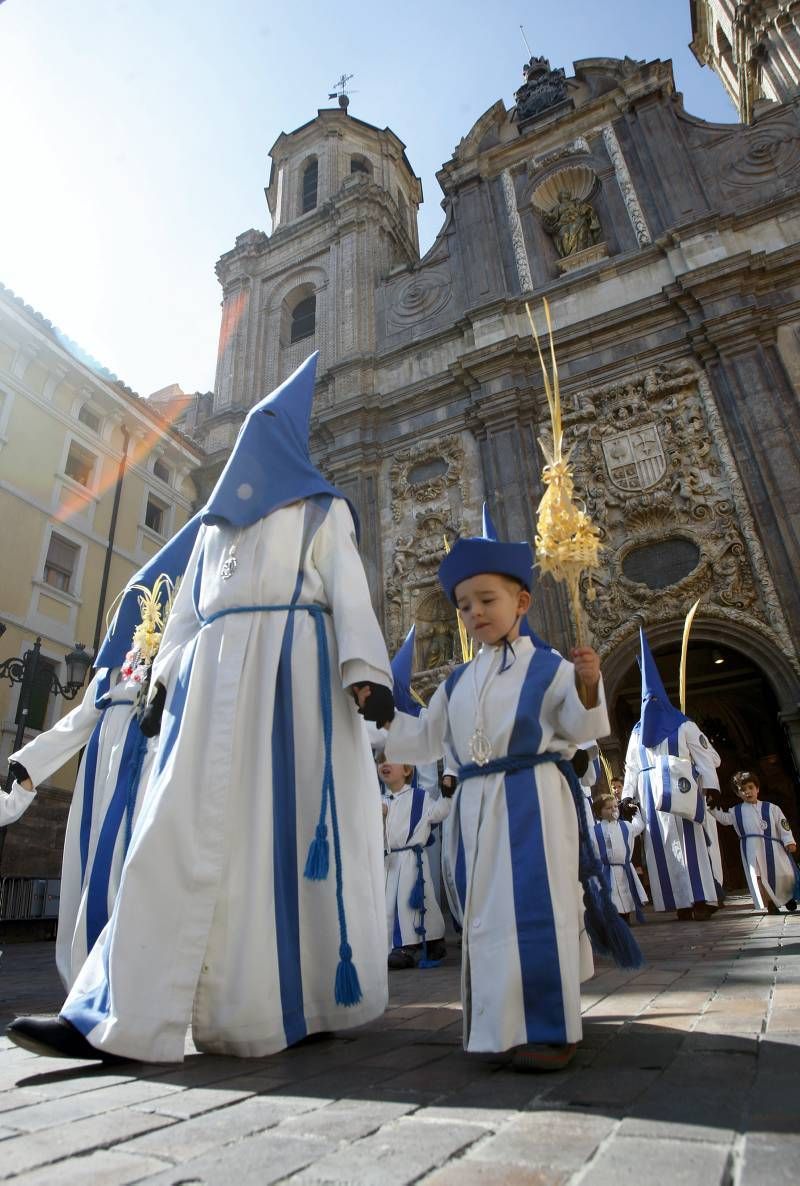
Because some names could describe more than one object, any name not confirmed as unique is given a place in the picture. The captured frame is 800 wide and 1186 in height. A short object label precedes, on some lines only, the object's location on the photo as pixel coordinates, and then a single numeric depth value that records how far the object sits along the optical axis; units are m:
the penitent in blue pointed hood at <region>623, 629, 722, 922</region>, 8.15
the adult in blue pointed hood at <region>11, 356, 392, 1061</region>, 2.29
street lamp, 9.63
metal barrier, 10.91
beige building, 15.20
